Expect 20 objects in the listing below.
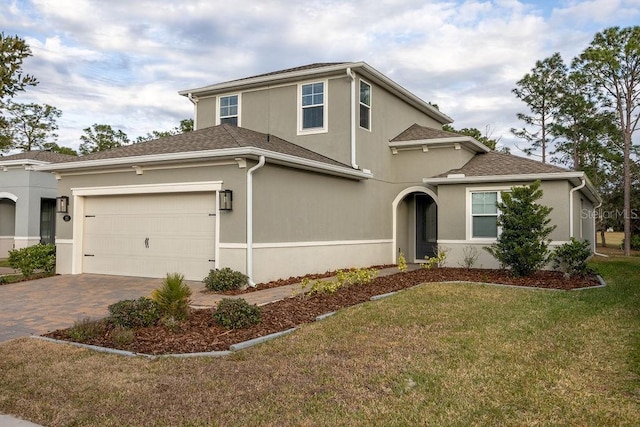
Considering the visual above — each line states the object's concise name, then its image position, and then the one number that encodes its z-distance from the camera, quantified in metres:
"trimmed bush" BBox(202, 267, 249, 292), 10.48
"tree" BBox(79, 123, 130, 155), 36.16
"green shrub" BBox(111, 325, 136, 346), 6.39
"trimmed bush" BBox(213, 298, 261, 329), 7.12
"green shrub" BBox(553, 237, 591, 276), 12.33
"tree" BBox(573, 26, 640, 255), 24.50
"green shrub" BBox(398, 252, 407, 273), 12.79
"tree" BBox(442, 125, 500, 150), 32.70
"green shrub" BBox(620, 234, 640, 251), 29.86
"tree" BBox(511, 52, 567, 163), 30.97
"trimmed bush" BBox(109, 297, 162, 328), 7.02
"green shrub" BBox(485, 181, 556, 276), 11.76
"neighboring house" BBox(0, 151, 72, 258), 20.12
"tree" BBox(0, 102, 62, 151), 36.19
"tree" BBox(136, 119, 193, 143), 30.88
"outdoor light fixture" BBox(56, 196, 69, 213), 13.52
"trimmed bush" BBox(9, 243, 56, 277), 13.27
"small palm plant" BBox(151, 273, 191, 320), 7.26
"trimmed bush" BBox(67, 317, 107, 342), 6.68
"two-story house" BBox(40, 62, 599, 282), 11.49
